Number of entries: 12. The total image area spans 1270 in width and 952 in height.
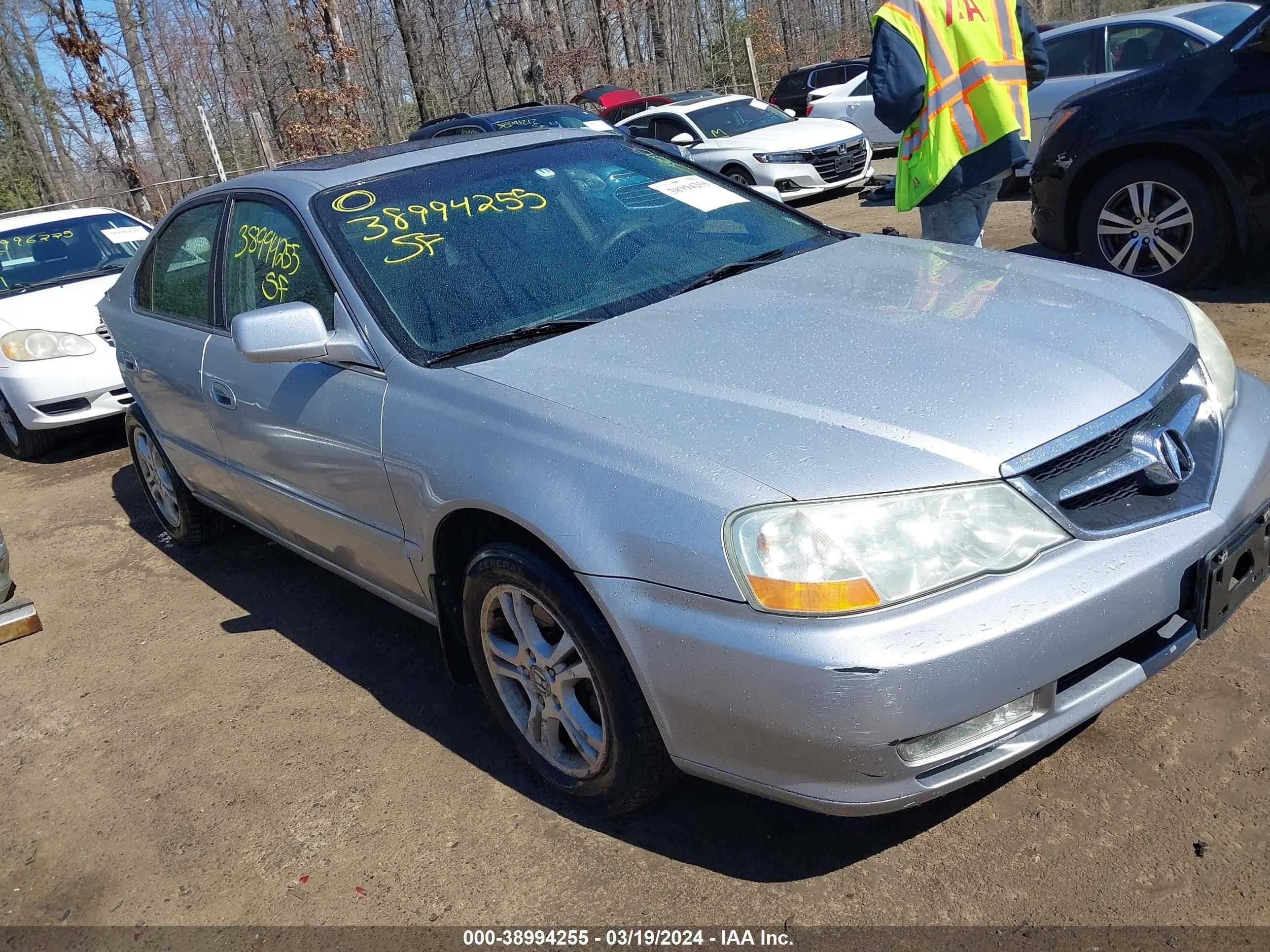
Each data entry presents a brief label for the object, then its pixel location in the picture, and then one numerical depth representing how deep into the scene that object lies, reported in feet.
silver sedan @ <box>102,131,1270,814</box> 6.72
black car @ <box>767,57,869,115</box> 71.31
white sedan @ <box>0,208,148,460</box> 22.25
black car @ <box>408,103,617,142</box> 39.09
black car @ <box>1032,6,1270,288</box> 17.08
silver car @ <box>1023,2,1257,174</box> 28.07
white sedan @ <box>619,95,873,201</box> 38.06
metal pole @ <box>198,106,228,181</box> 59.47
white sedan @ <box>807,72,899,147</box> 46.57
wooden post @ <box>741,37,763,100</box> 77.92
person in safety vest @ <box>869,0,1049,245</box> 14.55
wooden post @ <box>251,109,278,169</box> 66.59
